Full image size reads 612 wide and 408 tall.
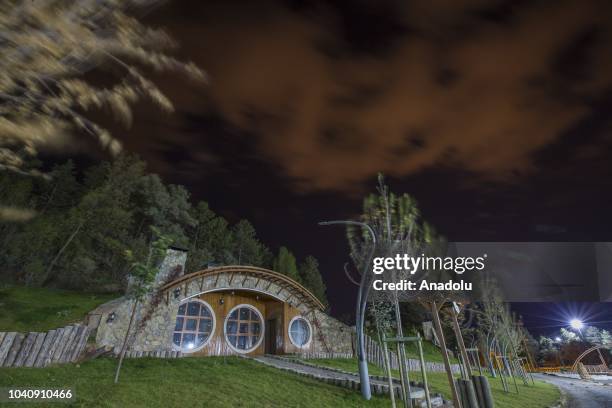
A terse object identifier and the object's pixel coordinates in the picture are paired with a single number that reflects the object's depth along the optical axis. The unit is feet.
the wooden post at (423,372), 27.95
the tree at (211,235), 144.56
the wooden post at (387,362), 31.53
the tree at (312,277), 160.28
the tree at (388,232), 39.34
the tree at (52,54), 8.30
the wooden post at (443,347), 24.29
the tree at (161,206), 120.47
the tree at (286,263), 155.57
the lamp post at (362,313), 40.52
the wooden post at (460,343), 27.30
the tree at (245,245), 158.27
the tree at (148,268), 40.52
